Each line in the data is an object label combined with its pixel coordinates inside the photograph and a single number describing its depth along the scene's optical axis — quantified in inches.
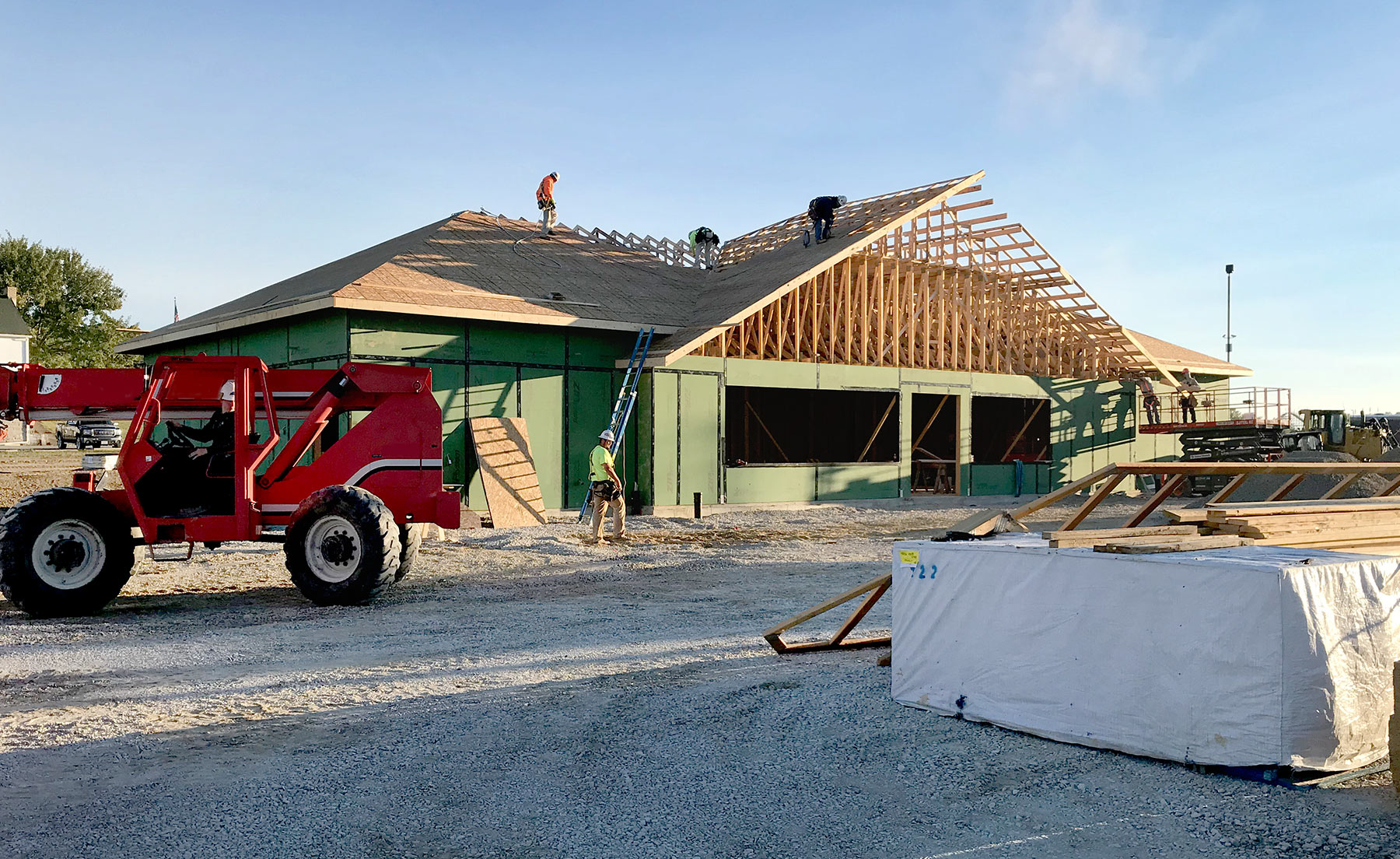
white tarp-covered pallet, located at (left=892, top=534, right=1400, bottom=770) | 203.6
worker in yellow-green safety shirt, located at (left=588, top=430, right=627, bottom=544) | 623.5
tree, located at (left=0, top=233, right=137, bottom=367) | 2527.1
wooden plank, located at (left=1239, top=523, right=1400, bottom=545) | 253.8
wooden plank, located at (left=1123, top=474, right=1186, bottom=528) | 285.6
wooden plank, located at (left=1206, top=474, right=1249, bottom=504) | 302.3
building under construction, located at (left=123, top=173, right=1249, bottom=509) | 740.0
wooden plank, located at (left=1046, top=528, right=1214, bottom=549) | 237.6
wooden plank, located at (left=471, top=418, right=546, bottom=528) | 719.7
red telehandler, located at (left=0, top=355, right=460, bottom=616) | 399.2
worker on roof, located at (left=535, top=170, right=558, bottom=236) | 1000.3
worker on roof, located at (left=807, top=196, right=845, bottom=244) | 975.6
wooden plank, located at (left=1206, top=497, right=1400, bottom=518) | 267.0
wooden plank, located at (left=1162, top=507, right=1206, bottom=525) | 265.0
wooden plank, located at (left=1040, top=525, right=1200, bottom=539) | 248.1
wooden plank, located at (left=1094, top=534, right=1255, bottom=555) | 227.2
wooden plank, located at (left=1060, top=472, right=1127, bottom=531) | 260.5
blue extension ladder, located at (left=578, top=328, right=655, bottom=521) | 780.6
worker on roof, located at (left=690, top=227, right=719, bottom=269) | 1110.4
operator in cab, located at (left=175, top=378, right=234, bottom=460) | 442.9
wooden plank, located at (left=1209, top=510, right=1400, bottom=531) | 259.4
